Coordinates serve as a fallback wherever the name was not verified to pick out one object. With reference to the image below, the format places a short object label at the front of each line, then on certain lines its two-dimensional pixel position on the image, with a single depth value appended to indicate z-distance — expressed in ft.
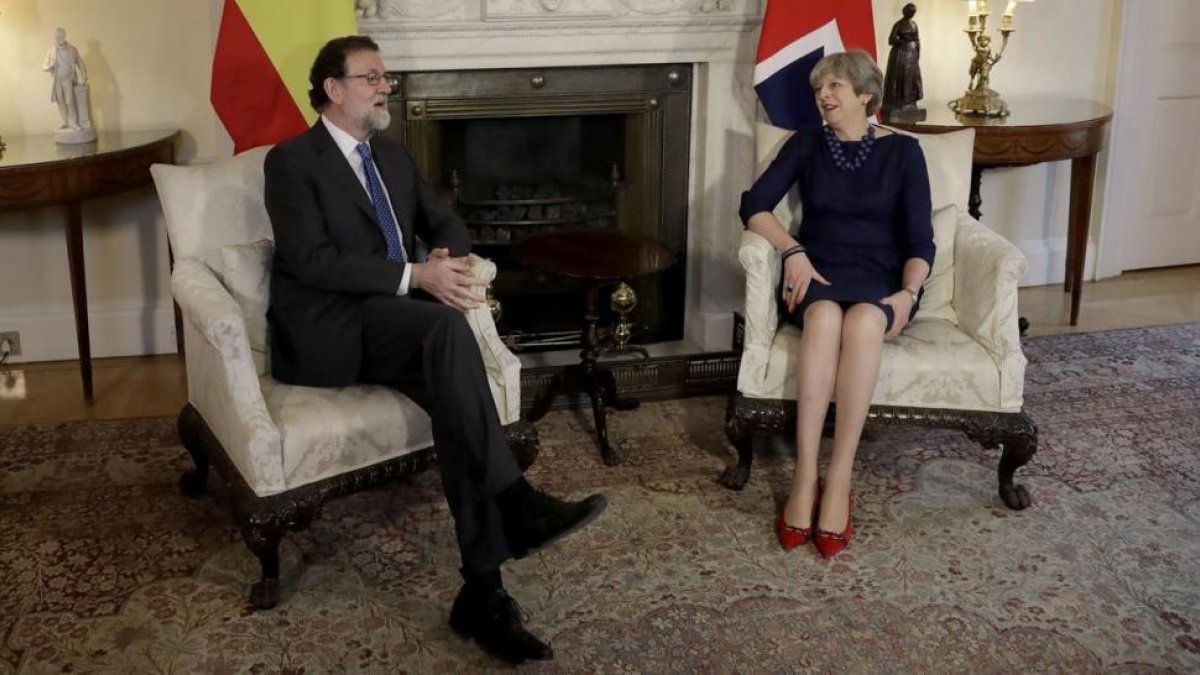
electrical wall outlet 13.10
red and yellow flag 11.22
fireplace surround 12.25
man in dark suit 8.05
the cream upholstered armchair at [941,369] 9.80
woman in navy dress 9.50
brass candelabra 13.55
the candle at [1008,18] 13.41
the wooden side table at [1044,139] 13.24
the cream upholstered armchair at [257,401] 8.30
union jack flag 12.10
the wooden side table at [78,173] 11.15
